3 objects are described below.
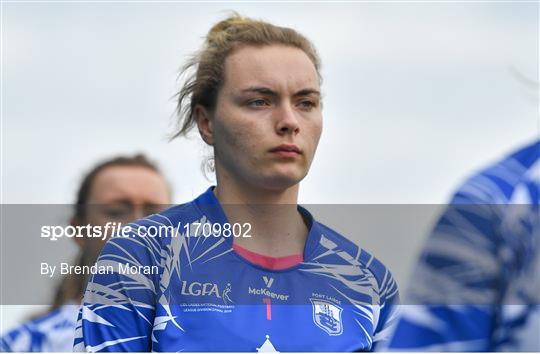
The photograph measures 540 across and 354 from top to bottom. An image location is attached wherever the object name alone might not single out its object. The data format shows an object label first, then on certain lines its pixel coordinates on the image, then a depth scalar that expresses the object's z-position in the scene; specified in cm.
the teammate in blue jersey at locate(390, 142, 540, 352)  282
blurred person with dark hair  871
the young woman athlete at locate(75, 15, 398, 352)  583
